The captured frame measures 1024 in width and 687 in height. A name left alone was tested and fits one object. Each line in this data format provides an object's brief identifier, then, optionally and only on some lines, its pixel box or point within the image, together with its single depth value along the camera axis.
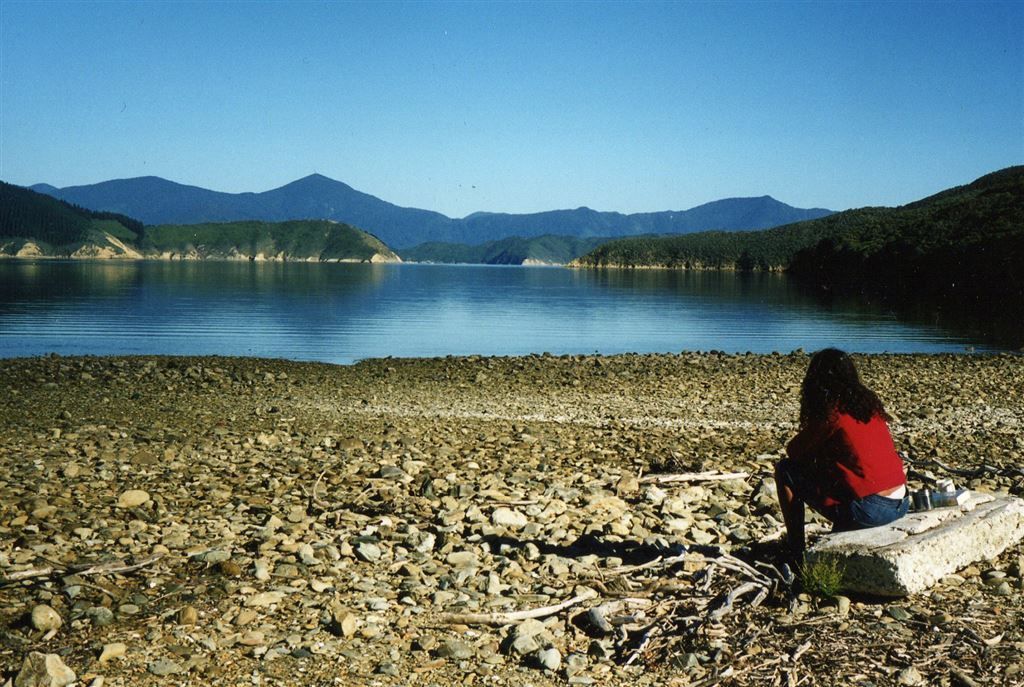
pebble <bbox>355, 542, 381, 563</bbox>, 7.08
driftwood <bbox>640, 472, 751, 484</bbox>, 10.12
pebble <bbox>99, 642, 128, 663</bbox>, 5.00
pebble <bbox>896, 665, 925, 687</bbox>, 5.07
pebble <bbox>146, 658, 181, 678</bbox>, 4.89
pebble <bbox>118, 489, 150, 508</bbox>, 8.37
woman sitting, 6.62
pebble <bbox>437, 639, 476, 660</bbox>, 5.37
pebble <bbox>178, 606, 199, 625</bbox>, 5.61
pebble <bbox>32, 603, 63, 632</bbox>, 5.37
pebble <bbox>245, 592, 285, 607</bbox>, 5.96
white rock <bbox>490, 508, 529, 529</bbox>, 8.15
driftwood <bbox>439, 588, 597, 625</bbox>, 5.82
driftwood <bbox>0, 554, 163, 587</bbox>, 6.10
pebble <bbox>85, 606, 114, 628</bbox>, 5.52
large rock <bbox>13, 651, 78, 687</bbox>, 4.61
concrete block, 6.17
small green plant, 6.23
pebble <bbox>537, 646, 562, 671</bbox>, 5.26
